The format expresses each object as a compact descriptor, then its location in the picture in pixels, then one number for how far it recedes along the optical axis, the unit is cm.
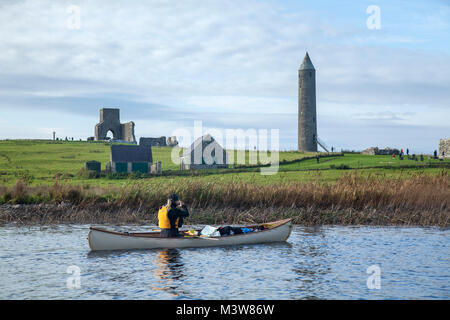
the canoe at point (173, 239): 1739
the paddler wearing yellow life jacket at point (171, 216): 1839
